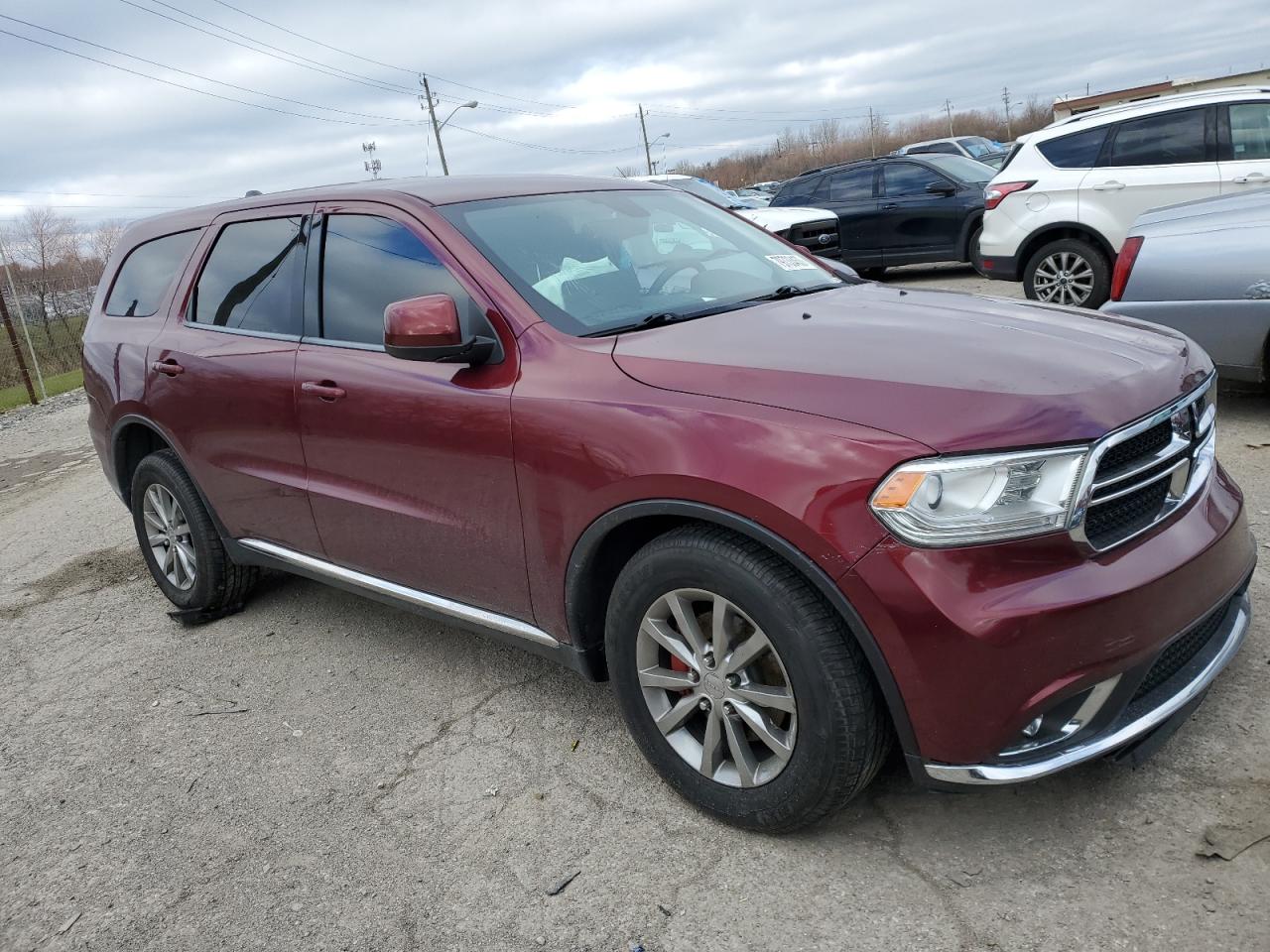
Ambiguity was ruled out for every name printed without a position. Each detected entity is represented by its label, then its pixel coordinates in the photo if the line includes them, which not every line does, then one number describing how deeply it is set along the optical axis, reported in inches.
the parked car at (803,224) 490.6
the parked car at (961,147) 944.1
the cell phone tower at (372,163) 2575.8
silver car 197.0
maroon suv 86.0
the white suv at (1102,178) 317.1
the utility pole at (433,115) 1988.2
